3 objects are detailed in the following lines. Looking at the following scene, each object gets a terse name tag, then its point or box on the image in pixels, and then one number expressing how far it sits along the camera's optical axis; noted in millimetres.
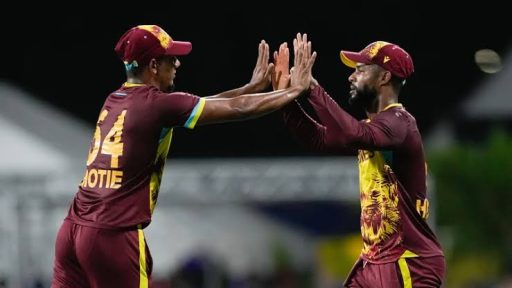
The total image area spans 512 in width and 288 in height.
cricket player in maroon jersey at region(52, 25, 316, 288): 15930
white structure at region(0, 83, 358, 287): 34969
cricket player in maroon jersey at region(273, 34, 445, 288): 16734
